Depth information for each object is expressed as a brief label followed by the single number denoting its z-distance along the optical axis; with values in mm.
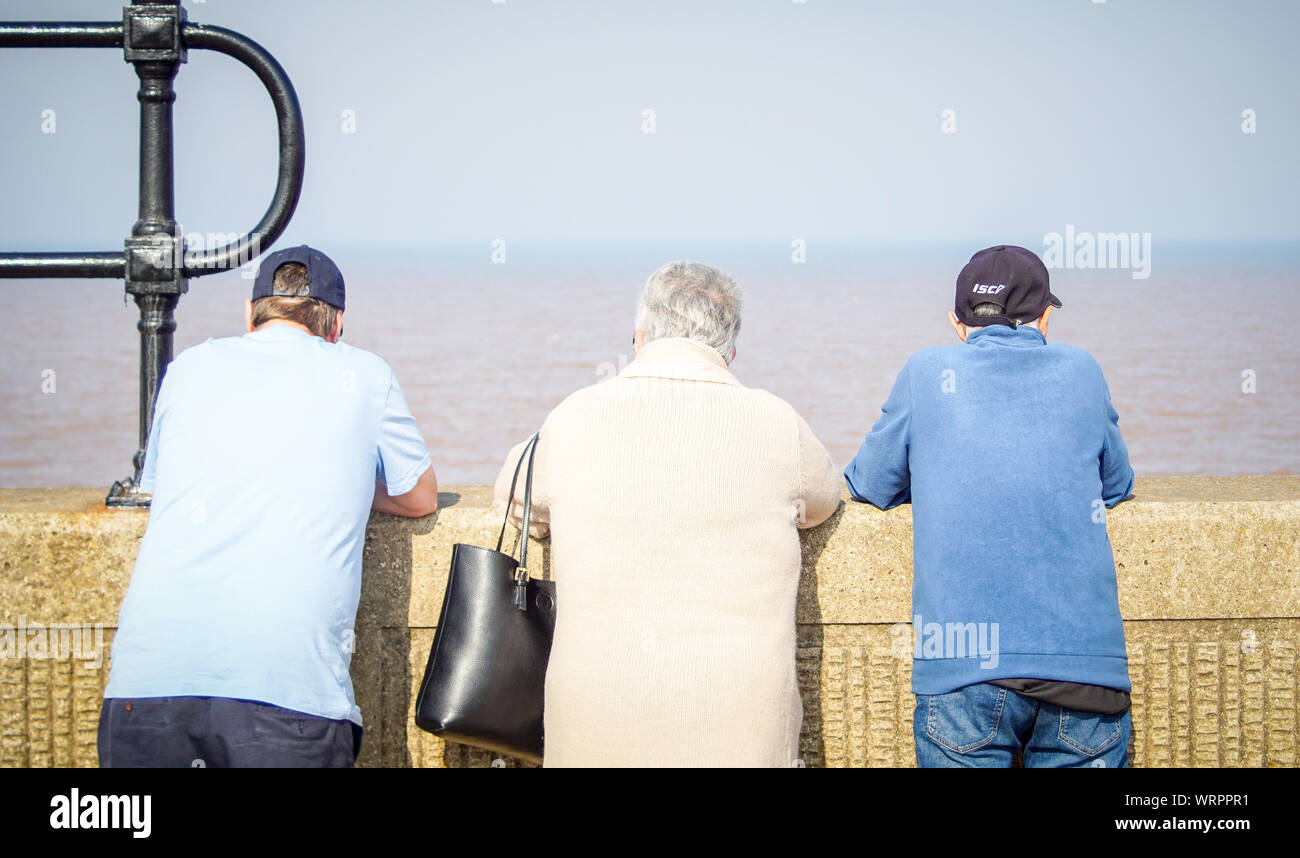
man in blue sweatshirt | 2424
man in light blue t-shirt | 2328
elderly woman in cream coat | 2289
